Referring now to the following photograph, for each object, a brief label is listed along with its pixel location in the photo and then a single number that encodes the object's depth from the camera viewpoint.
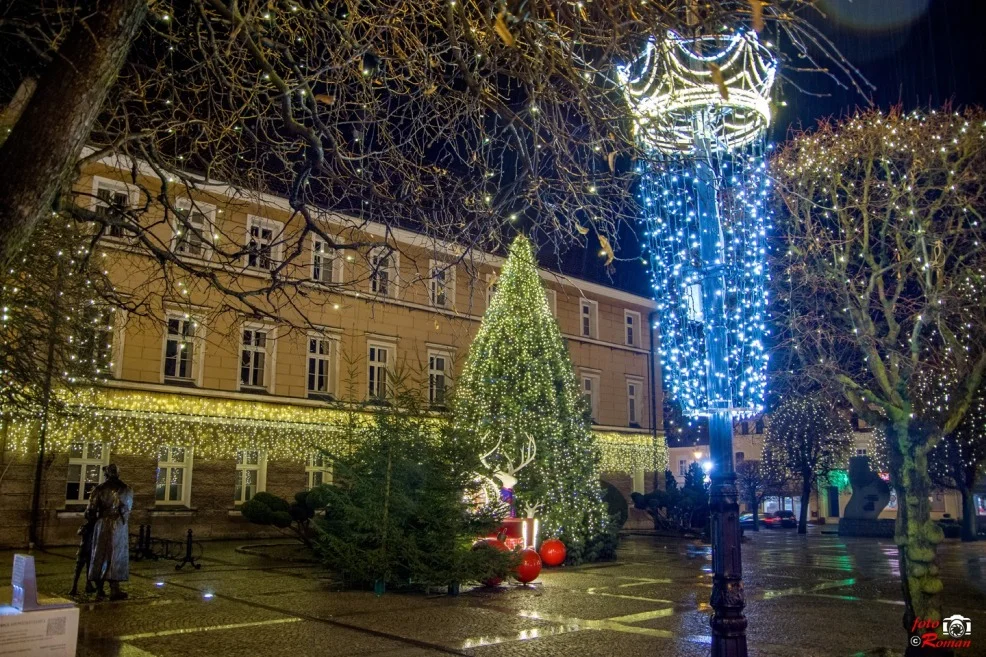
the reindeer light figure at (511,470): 18.96
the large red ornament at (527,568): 15.48
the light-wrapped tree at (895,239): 13.42
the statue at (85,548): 13.12
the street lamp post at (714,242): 7.50
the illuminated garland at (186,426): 22.88
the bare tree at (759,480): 57.47
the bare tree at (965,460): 32.44
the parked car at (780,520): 54.62
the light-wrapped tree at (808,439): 46.62
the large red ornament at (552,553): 19.06
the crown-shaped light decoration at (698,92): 7.00
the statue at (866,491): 37.38
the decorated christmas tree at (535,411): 20.83
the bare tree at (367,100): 5.23
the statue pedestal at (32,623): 6.02
